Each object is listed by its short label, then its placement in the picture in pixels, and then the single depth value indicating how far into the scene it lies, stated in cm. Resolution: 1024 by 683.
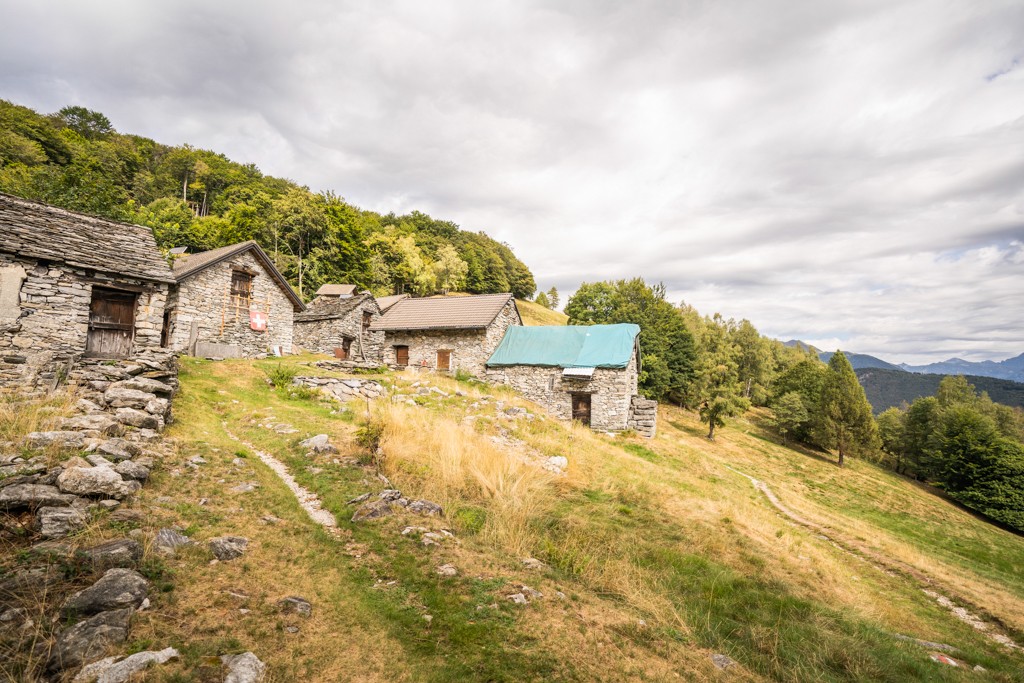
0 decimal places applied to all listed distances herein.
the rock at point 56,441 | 681
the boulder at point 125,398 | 991
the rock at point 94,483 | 580
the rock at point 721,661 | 504
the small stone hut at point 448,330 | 2847
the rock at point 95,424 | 779
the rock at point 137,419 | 910
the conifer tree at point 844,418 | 3562
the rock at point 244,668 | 357
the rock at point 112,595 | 399
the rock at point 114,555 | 460
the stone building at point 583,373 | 2478
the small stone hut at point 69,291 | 1189
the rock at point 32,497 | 516
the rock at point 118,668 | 330
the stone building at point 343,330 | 3152
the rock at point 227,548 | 541
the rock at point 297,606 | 466
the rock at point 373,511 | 713
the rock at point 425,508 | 771
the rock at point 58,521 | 502
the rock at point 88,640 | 346
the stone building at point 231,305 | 2203
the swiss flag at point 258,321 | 2531
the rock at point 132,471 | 671
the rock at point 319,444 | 1041
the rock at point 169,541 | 520
